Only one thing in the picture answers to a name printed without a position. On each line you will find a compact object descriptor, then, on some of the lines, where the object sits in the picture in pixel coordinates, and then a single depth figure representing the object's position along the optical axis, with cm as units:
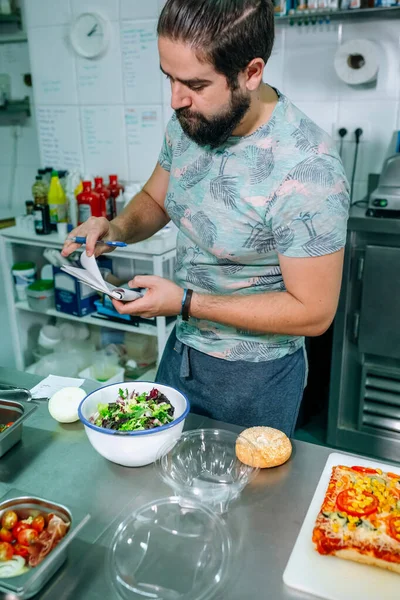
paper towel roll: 222
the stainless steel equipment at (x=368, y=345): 212
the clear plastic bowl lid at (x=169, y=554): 79
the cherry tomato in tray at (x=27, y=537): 83
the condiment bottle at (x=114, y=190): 280
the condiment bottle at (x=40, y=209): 275
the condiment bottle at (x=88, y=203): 269
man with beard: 115
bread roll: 104
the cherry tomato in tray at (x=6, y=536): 84
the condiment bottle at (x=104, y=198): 274
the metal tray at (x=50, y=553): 73
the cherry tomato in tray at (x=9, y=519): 87
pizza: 84
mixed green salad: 107
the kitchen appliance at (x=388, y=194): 207
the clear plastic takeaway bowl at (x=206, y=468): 97
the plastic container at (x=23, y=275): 290
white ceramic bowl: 102
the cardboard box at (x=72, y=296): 274
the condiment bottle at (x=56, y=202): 276
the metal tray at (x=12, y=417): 111
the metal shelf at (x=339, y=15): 221
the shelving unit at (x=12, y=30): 348
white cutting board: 80
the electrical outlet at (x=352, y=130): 243
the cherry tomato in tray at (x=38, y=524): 86
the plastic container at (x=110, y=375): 269
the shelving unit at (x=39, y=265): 247
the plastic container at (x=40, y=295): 287
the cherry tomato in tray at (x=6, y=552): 81
